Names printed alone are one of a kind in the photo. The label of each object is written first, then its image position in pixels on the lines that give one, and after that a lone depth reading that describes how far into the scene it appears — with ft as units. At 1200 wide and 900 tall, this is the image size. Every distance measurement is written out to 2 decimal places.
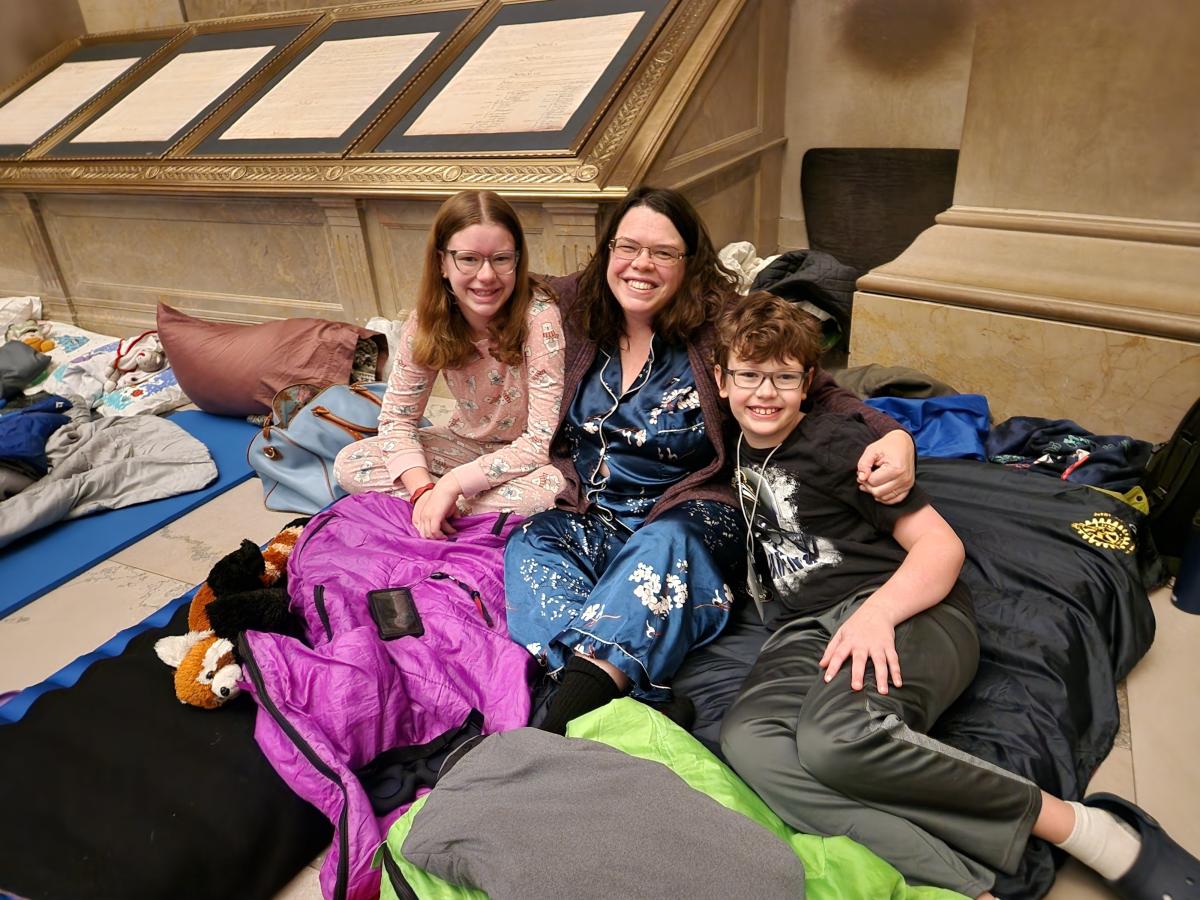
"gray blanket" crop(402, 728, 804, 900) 3.57
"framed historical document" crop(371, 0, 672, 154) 10.65
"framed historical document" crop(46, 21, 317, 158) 13.91
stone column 7.19
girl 6.52
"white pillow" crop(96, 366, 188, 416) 11.78
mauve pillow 10.67
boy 4.16
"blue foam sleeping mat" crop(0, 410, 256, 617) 8.03
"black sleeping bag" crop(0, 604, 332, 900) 4.42
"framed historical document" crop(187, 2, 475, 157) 12.34
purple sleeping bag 4.84
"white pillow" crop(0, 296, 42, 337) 15.23
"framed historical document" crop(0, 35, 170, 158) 15.40
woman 5.25
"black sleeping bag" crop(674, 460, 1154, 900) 4.88
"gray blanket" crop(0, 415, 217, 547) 8.87
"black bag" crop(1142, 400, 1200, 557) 6.28
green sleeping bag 3.82
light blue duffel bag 8.99
